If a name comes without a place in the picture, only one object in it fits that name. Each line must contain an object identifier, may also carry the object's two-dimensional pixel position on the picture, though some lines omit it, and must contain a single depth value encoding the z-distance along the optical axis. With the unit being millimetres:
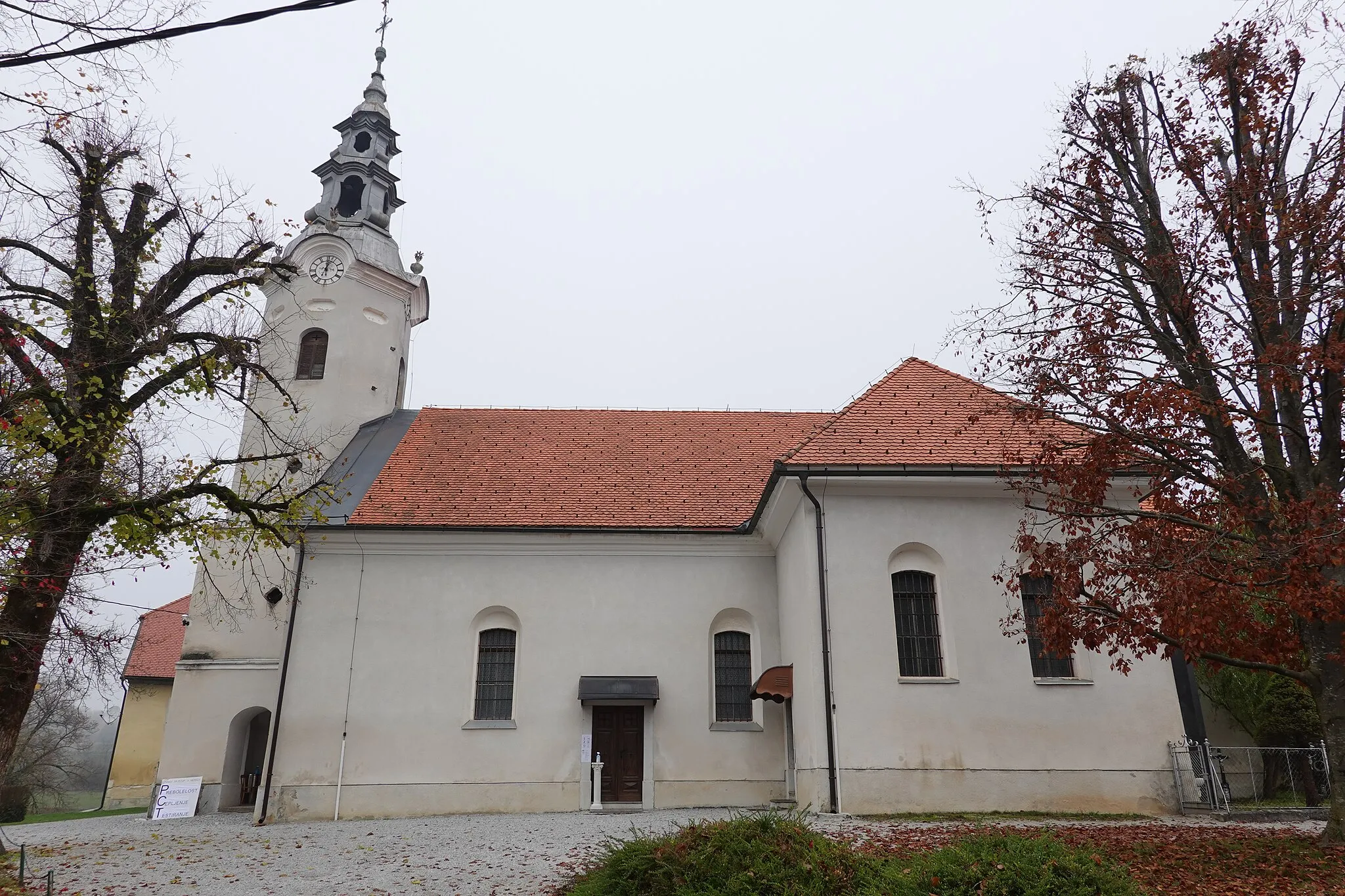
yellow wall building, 28172
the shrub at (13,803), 22875
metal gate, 13461
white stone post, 15984
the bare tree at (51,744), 12086
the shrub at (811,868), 5781
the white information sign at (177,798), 17250
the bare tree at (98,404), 9406
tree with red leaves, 8844
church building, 13820
